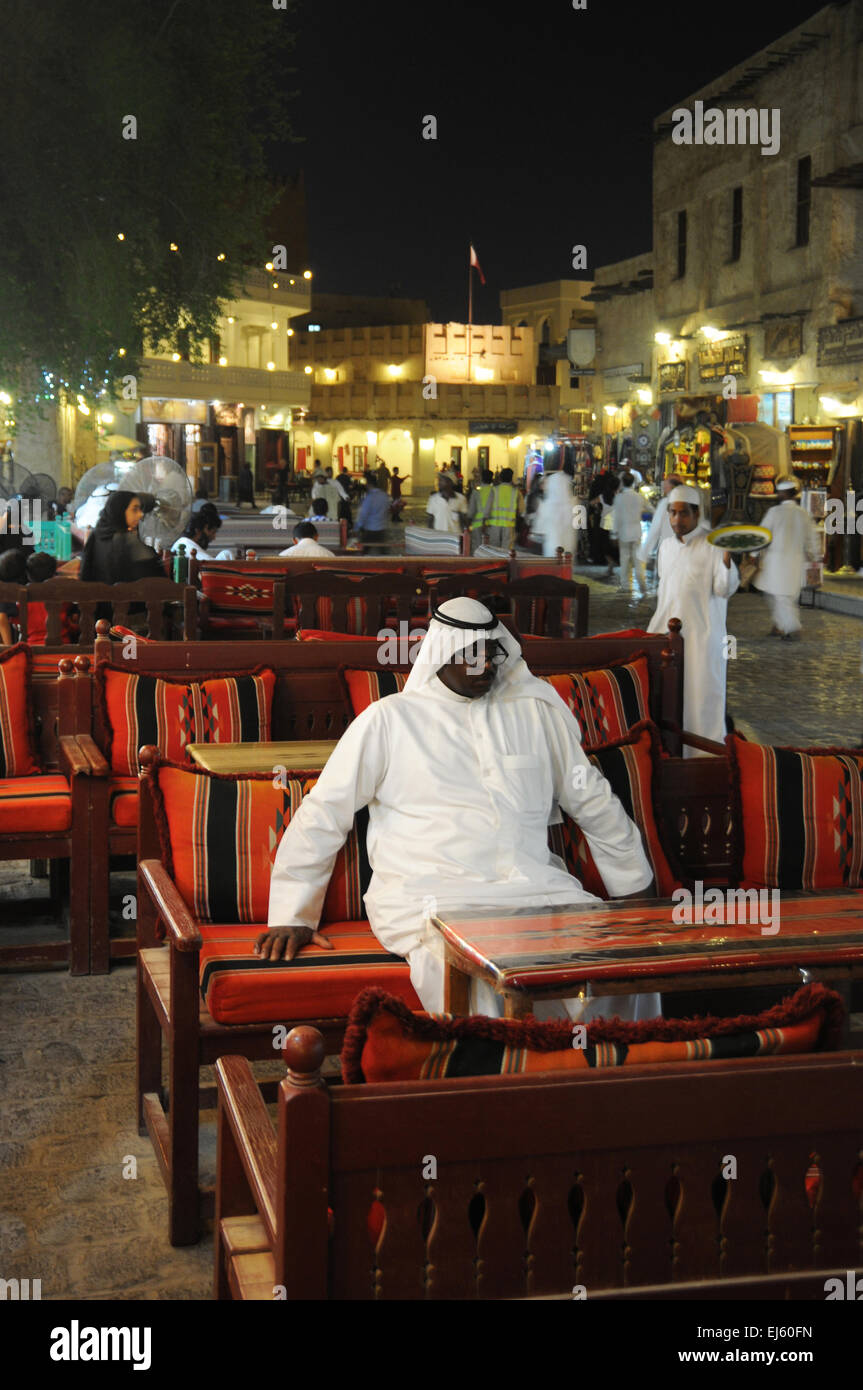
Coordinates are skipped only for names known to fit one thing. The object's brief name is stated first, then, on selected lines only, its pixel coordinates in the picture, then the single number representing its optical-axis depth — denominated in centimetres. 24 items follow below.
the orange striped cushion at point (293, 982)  386
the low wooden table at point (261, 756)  513
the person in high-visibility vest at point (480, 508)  2375
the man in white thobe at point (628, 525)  2128
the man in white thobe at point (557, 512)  1917
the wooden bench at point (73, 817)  564
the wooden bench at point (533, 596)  955
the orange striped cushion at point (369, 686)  609
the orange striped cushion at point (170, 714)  593
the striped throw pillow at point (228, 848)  438
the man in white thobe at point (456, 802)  406
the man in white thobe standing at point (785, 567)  1695
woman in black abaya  1021
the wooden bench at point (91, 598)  852
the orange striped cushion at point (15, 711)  607
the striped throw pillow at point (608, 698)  617
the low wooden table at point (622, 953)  318
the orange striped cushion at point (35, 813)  571
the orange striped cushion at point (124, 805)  580
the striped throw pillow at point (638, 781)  489
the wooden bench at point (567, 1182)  210
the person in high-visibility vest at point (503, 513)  2350
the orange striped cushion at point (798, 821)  482
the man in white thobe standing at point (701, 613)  991
